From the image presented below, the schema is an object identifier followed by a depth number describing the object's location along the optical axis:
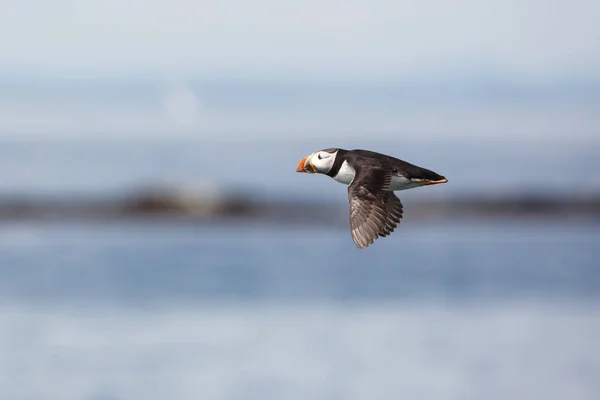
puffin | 17.12
